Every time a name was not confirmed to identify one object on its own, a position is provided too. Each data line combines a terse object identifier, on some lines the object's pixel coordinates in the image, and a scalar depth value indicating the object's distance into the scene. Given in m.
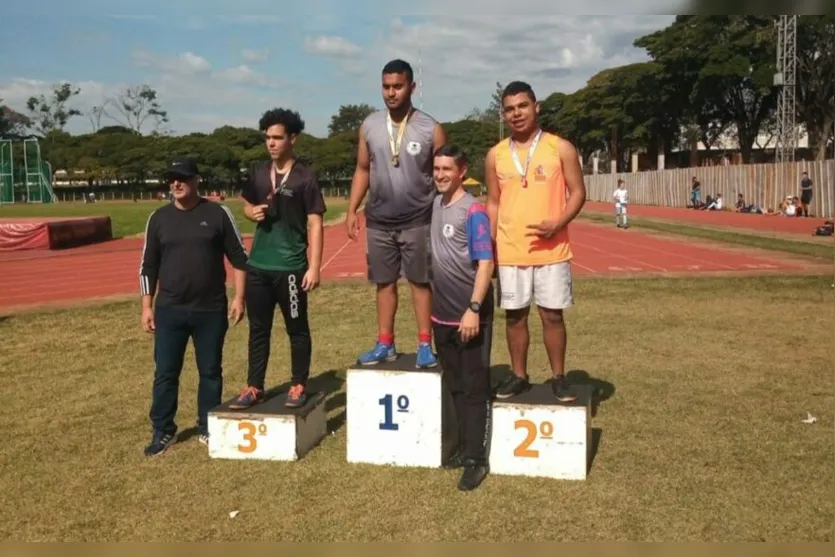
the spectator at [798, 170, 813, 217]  26.80
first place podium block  4.66
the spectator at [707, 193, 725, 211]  35.03
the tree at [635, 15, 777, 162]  44.41
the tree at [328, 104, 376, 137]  128.12
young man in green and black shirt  4.86
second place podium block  4.43
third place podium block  4.80
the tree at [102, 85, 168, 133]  98.82
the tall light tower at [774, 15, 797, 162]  29.75
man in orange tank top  4.59
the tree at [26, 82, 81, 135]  100.07
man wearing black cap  4.94
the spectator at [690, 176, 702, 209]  37.09
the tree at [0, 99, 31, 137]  93.06
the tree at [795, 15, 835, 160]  37.03
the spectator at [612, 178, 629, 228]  24.41
